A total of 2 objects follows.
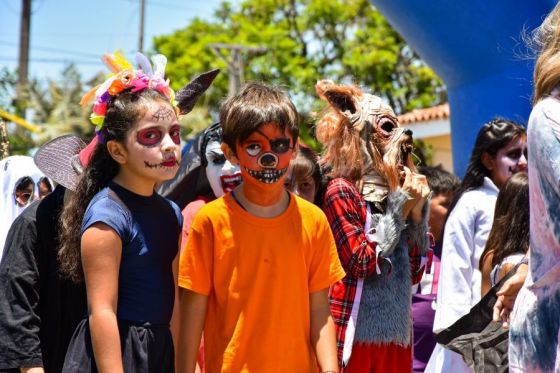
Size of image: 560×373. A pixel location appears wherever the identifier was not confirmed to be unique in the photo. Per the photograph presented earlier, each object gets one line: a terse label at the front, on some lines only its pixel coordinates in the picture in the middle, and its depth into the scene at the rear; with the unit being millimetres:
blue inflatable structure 6680
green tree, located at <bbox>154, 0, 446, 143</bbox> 27312
